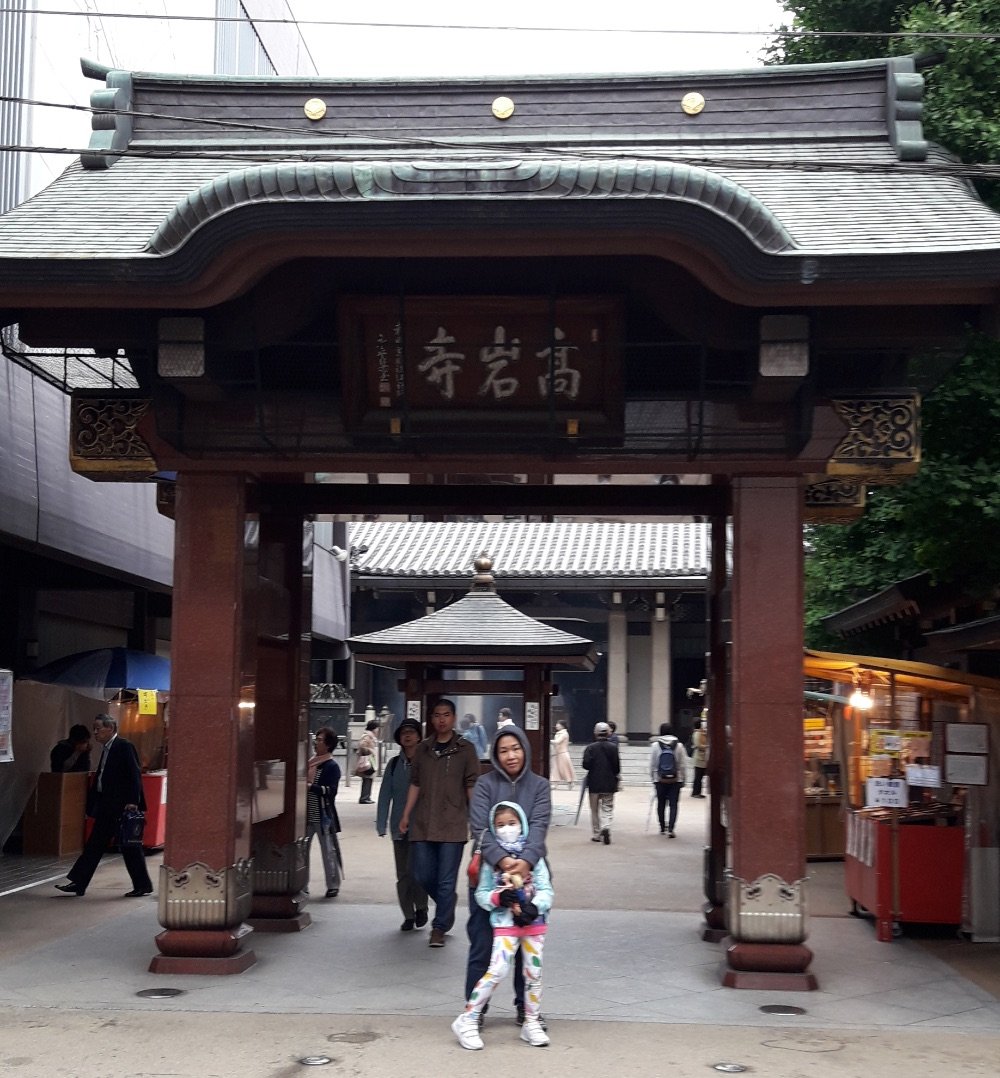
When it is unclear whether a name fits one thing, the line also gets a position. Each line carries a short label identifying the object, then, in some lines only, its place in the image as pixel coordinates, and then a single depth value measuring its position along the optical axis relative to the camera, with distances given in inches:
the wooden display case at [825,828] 683.4
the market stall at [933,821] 446.6
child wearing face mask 295.0
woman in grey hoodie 303.1
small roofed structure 738.2
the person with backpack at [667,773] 825.5
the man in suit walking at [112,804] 518.9
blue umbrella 700.0
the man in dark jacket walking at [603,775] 786.2
